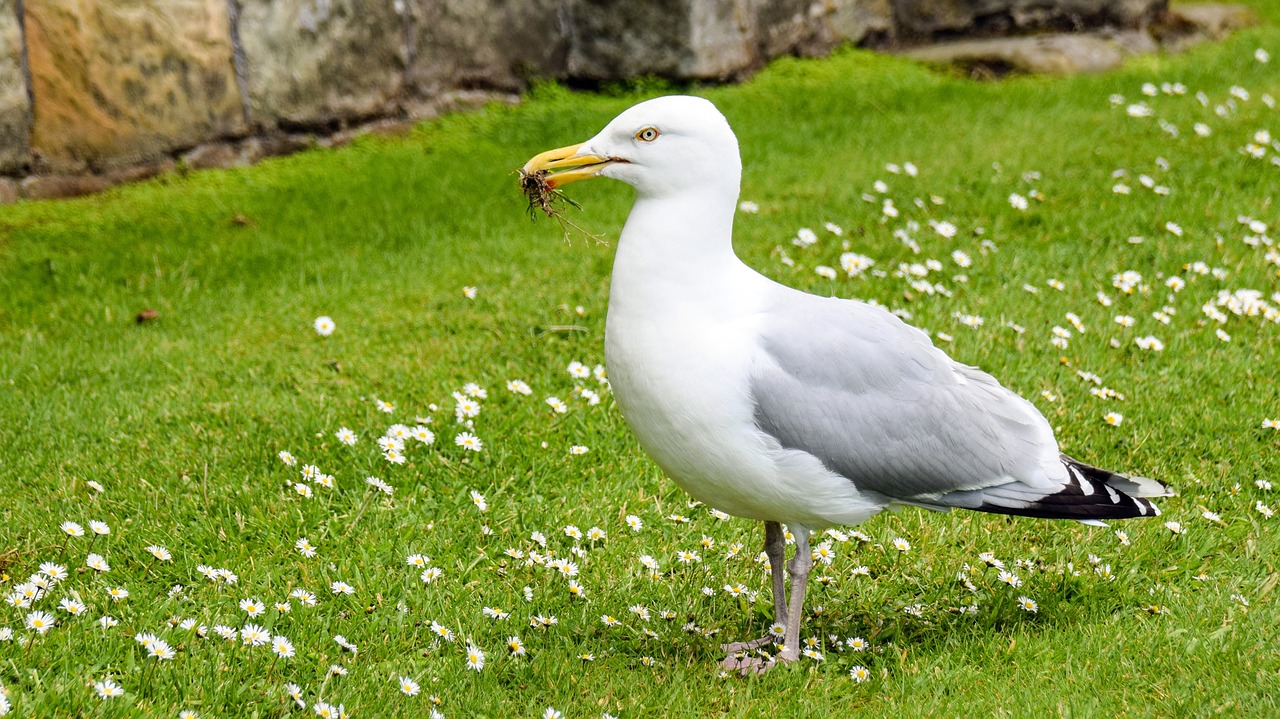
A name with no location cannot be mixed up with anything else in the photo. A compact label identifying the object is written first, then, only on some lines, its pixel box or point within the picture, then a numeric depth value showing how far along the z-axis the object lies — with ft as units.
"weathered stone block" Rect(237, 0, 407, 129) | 49.62
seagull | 20.36
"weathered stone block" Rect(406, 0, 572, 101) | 54.70
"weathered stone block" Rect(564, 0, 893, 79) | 56.70
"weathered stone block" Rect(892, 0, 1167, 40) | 64.95
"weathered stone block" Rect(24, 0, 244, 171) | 44.52
